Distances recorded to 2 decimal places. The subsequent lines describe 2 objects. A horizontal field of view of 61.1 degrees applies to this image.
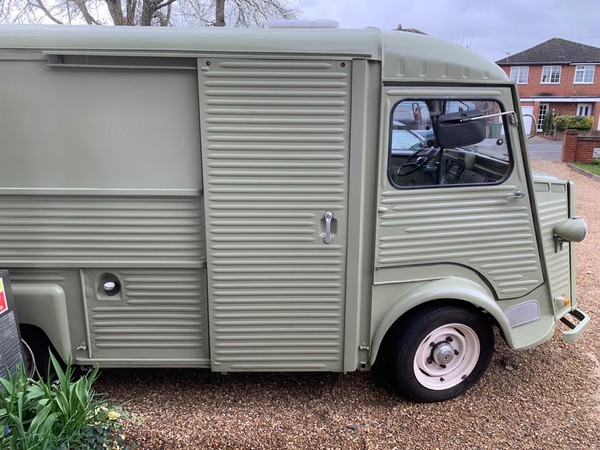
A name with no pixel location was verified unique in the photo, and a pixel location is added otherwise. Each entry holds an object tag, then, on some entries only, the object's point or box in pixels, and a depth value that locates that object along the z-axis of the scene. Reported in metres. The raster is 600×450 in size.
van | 2.96
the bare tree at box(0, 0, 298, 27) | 15.41
